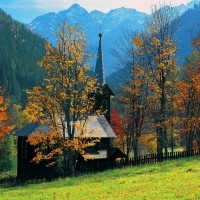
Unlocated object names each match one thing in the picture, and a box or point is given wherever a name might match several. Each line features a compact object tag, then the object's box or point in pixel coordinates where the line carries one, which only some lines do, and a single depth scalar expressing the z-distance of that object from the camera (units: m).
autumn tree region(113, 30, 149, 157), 40.38
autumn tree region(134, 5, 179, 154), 39.44
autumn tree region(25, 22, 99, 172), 33.38
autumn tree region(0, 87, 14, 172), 58.53
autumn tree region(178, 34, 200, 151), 41.34
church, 43.19
